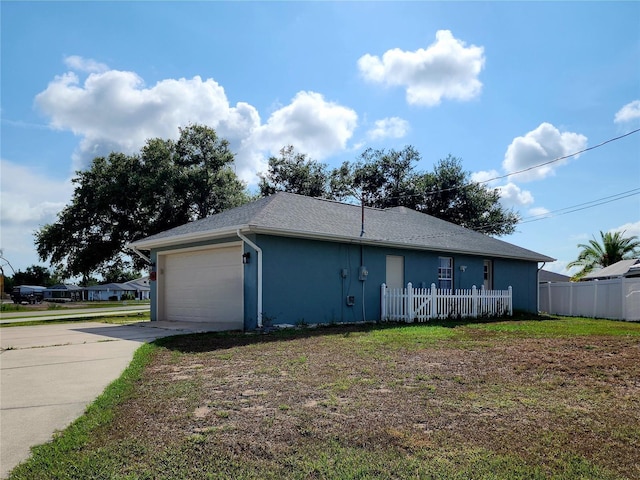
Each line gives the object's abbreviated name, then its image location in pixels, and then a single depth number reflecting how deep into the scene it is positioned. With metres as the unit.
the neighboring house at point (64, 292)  64.44
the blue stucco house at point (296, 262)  11.63
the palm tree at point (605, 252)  32.38
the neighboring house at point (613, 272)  24.64
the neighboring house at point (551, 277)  31.41
